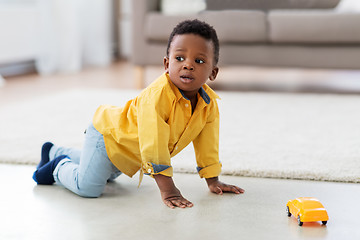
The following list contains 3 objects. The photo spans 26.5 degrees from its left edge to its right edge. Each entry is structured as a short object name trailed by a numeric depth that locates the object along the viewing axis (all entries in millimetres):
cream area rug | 2309
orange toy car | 1831
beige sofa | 3902
